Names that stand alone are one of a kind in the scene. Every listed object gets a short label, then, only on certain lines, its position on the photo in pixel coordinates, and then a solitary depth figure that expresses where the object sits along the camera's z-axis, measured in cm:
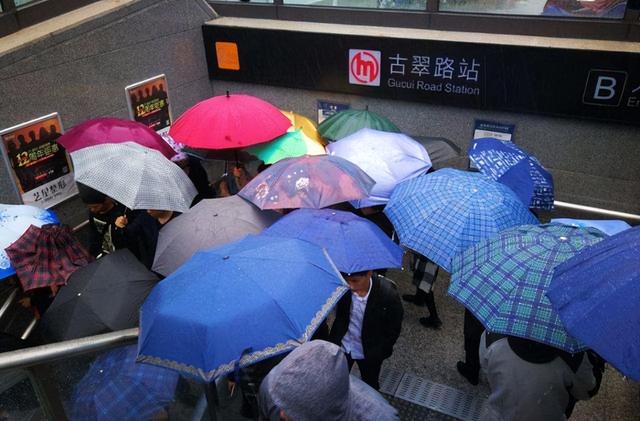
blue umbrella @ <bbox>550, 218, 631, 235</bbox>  416
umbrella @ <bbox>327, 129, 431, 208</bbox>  504
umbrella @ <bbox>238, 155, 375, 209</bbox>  432
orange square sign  776
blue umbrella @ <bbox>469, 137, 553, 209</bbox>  453
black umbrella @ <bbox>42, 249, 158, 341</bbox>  336
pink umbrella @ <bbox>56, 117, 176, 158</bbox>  519
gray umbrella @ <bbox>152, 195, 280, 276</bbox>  402
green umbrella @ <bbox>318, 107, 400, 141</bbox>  598
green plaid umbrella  292
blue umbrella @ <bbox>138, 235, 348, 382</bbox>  269
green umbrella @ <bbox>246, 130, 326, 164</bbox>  553
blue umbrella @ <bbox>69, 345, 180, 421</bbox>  284
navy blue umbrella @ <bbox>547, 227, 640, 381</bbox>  203
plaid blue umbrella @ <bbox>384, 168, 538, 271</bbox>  392
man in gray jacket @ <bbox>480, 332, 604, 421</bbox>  307
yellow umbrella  609
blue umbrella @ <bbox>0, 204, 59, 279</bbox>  391
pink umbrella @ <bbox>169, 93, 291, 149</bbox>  532
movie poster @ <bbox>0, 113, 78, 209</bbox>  531
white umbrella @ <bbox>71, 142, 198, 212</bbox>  434
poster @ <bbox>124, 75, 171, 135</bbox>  683
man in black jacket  366
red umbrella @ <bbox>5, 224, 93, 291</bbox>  389
